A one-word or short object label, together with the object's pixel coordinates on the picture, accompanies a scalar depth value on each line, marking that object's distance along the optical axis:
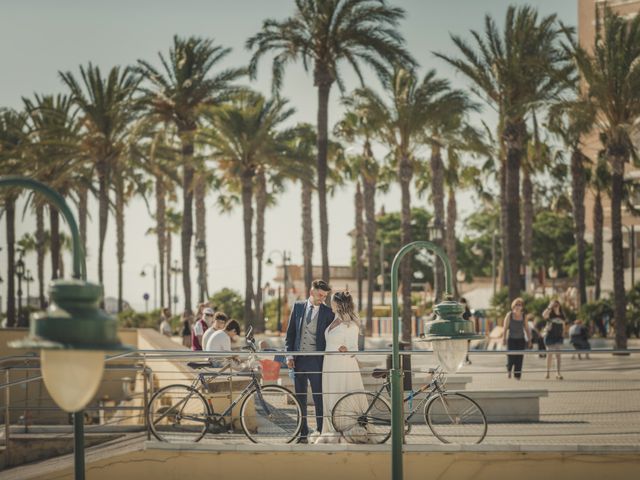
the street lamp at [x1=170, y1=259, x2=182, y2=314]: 79.91
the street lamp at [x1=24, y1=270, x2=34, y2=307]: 75.91
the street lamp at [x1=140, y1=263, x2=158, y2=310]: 89.03
